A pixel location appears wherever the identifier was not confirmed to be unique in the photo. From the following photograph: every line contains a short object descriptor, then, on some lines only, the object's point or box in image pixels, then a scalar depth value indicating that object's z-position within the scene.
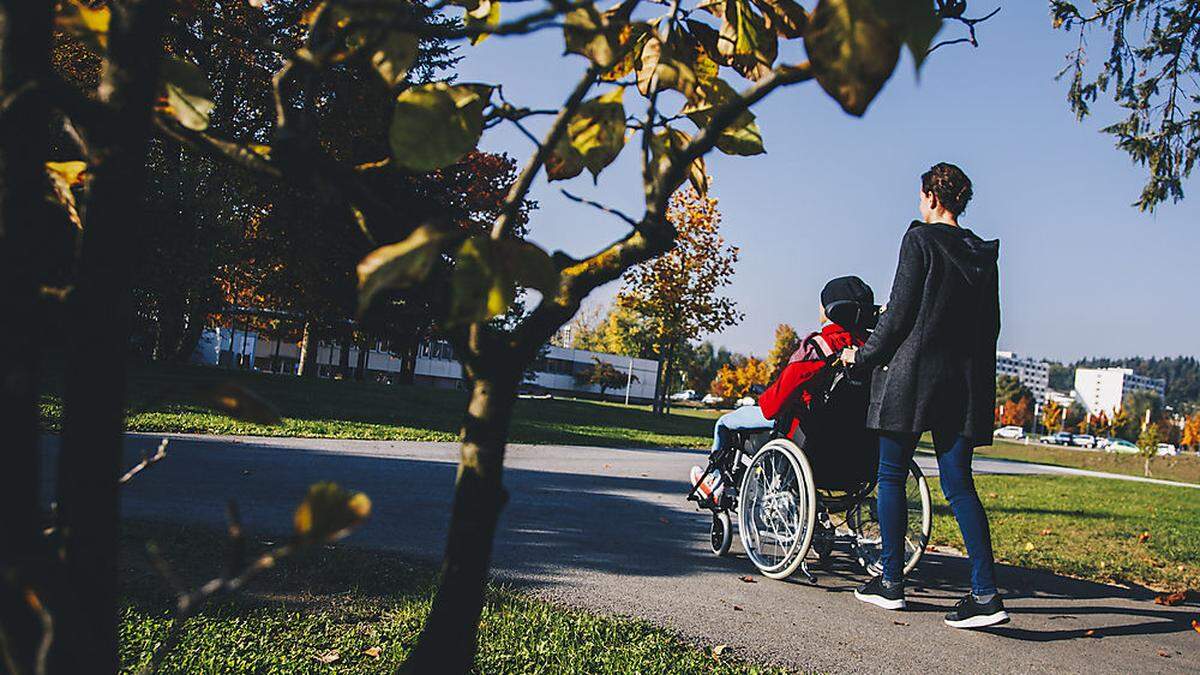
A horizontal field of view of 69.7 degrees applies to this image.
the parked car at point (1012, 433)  102.38
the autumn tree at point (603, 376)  73.94
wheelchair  4.64
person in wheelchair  4.75
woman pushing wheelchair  4.04
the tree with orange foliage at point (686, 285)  30.00
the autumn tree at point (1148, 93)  10.40
